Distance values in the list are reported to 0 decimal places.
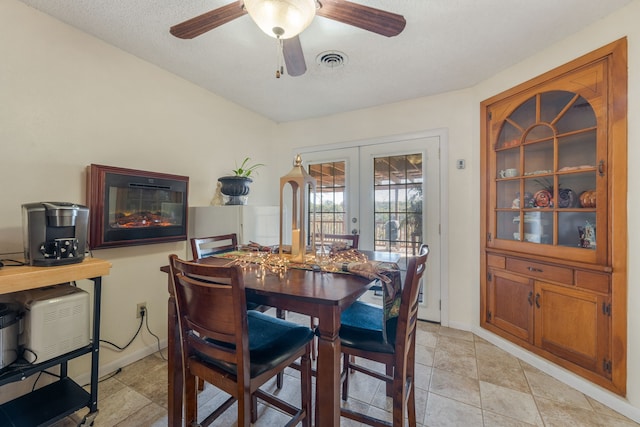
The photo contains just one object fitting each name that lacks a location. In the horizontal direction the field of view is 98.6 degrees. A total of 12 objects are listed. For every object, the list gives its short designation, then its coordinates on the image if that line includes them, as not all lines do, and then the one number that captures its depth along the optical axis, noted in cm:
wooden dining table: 105
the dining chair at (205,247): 181
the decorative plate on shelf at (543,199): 217
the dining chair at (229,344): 102
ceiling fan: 124
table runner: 126
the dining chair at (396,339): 123
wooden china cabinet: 174
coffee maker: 143
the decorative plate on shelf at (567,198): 202
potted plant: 271
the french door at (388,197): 297
